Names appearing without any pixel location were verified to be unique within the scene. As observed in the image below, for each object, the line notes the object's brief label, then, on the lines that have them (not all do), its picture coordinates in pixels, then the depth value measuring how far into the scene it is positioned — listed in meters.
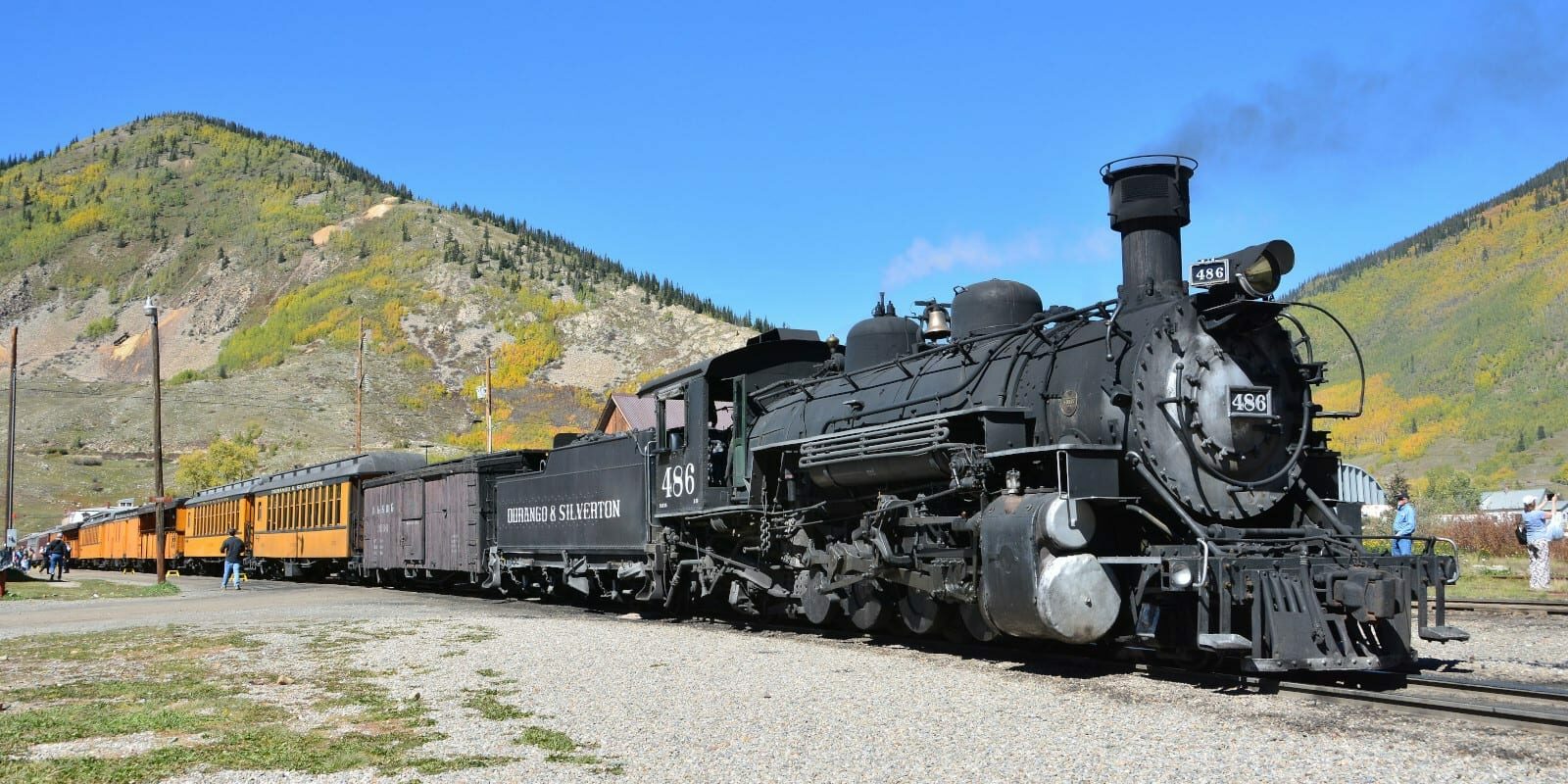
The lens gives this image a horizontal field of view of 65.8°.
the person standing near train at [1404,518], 16.55
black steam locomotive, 9.11
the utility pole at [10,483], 48.78
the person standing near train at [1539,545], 17.36
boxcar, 23.14
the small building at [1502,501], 54.34
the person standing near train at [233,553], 27.70
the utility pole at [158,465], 28.78
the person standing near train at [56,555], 36.25
